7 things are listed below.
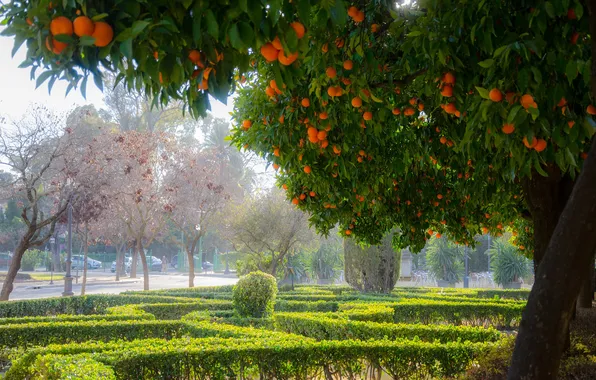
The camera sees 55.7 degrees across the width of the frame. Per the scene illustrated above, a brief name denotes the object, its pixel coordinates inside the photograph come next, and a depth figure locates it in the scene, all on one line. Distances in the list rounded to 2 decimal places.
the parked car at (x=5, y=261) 54.79
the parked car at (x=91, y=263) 58.72
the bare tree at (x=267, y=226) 27.75
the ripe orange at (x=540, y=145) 4.14
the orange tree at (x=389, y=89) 2.45
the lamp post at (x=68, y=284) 23.59
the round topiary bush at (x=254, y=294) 14.52
